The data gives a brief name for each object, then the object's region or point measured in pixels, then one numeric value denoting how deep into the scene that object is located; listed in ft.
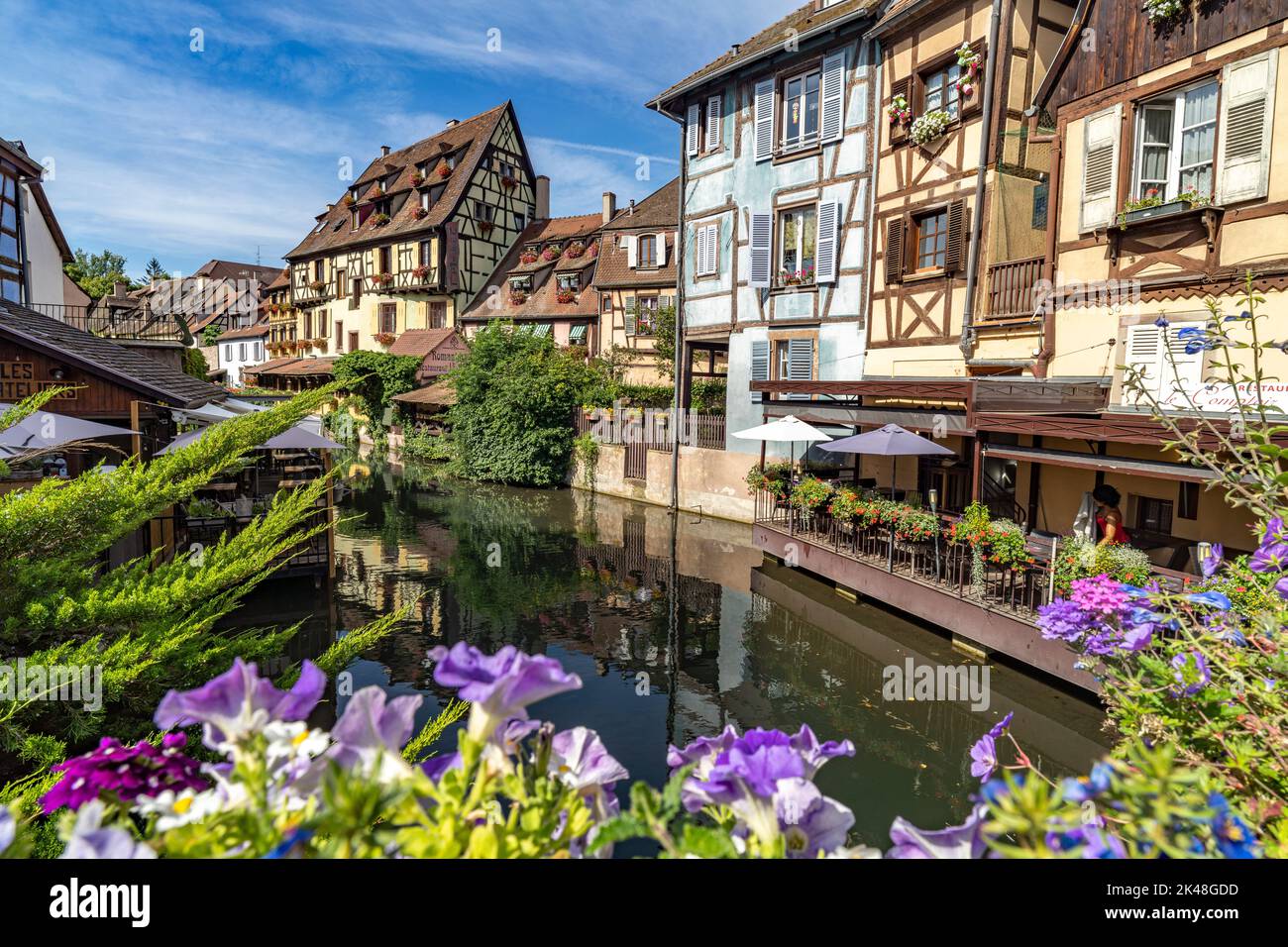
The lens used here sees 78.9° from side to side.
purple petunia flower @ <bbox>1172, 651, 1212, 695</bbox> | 7.15
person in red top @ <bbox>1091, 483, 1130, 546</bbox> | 32.86
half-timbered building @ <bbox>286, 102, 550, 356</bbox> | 125.49
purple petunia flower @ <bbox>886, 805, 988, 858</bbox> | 3.87
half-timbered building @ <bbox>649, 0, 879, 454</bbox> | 59.82
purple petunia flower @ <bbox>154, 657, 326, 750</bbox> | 3.71
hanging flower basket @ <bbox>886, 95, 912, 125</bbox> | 53.67
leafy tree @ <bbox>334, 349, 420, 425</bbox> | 120.06
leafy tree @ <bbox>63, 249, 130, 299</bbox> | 178.50
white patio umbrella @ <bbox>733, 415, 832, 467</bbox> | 51.97
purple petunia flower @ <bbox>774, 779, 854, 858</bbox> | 4.00
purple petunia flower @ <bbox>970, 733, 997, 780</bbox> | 6.79
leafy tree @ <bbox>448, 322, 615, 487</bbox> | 89.86
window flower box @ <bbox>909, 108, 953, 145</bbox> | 50.37
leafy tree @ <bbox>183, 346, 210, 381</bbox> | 84.64
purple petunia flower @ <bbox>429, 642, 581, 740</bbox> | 3.69
